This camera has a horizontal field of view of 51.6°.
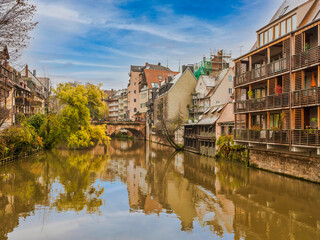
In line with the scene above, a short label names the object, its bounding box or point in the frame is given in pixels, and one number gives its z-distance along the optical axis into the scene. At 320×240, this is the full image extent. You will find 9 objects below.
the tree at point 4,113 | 27.53
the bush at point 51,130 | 47.53
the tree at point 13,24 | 12.30
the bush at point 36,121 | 45.06
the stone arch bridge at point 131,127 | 76.44
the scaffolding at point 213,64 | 64.19
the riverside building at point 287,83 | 21.62
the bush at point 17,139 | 32.81
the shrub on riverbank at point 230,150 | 31.82
